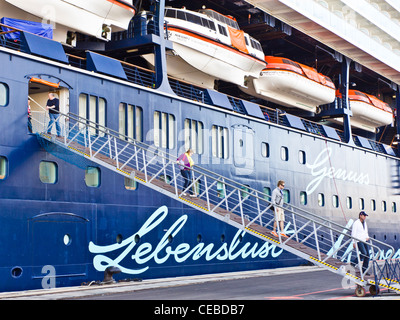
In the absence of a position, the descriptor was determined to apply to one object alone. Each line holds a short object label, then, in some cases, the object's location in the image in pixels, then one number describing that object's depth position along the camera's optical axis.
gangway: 13.37
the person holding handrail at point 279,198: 15.68
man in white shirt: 13.83
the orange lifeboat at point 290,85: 28.11
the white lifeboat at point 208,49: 22.38
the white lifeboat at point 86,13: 17.47
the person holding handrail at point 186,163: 16.86
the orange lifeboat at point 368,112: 35.09
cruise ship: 15.31
